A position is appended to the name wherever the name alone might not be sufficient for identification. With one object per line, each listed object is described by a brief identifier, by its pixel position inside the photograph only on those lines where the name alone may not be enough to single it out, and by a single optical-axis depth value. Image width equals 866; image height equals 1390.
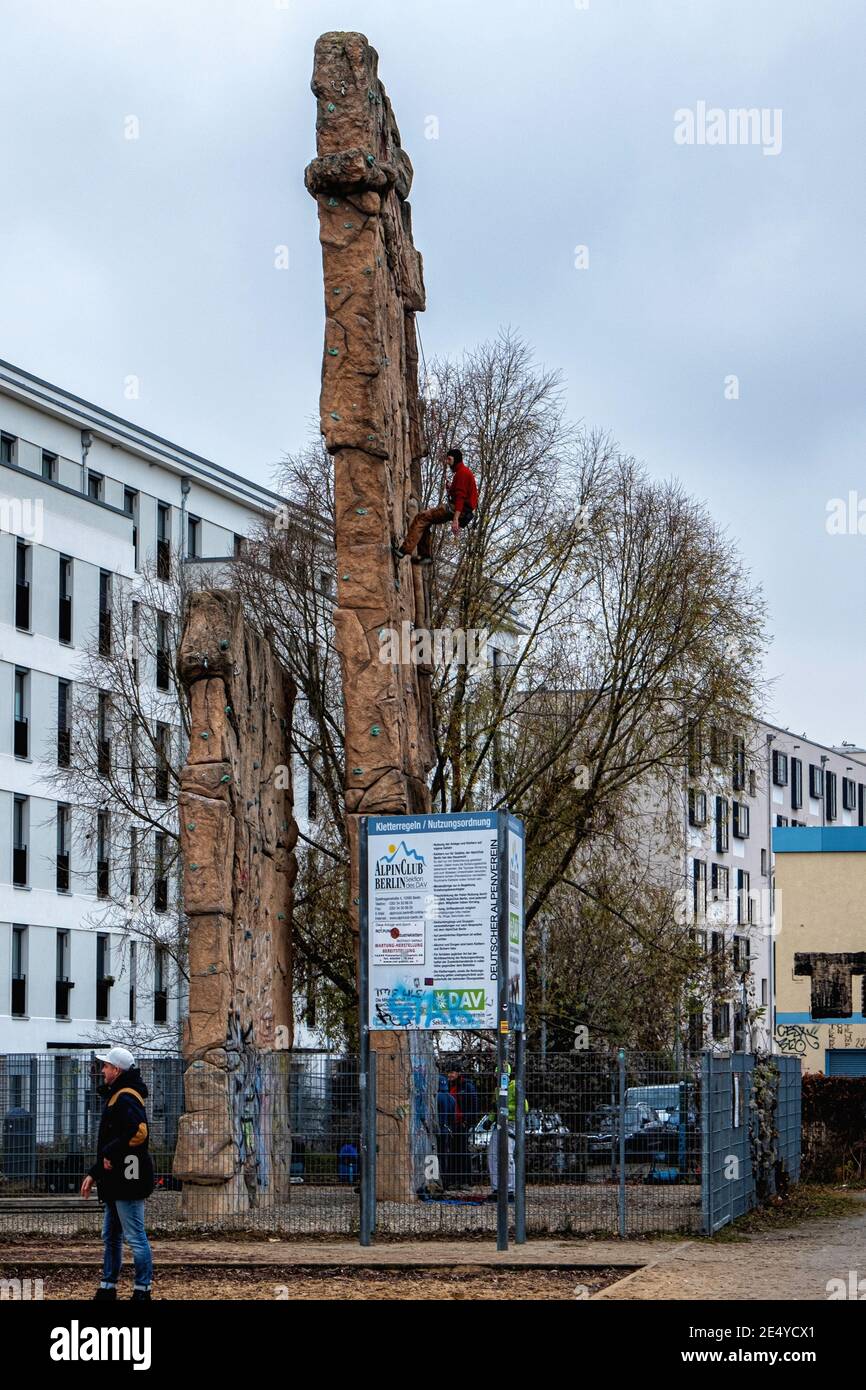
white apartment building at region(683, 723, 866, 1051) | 34.22
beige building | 50.09
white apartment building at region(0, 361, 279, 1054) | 48.97
